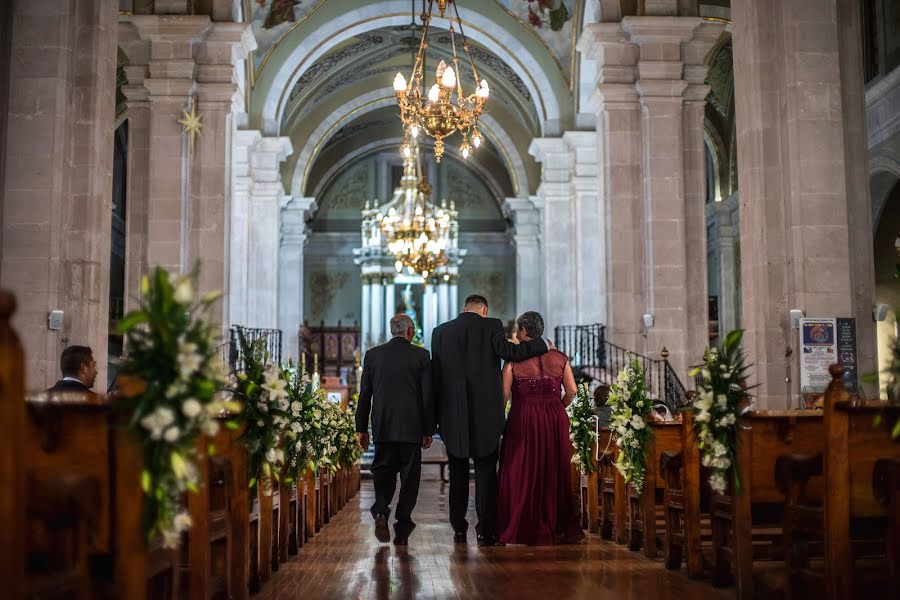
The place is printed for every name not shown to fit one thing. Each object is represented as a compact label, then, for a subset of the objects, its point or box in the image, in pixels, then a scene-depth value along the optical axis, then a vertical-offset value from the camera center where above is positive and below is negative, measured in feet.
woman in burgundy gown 26.96 -1.67
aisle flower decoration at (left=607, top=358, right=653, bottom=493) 25.46 -0.91
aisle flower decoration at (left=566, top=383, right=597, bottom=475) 30.63 -1.13
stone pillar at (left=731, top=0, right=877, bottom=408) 33.73 +6.46
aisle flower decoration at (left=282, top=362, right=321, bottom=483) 25.30 -0.89
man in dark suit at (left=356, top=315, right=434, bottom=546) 26.61 -0.62
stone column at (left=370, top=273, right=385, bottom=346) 115.85 +9.06
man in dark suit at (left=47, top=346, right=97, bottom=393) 22.34 +0.48
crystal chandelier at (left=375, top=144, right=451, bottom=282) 83.20 +11.77
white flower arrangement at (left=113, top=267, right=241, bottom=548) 12.43 -0.04
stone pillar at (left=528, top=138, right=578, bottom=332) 81.87 +12.12
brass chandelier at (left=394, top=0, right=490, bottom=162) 46.03 +12.48
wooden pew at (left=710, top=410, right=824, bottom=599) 18.49 -1.21
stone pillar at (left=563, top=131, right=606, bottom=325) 76.84 +11.56
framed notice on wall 33.04 +1.17
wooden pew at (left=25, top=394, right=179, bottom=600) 13.67 -0.71
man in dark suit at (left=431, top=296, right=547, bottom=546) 26.73 -0.21
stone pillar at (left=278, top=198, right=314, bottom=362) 101.60 +10.94
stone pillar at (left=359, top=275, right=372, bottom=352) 116.26 +8.45
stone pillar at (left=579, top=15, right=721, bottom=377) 54.03 +10.74
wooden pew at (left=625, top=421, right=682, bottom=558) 25.12 -2.53
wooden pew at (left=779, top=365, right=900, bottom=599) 16.06 -1.40
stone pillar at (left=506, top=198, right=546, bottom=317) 101.71 +12.78
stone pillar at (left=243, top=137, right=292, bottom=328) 81.20 +11.99
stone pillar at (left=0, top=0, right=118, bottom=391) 33.09 +6.54
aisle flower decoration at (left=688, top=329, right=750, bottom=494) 18.66 -0.36
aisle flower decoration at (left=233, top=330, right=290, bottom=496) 19.79 -0.43
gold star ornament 51.70 +12.76
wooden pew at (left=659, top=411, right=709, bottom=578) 21.40 -2.46
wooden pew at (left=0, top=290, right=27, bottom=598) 10.61 -0.63
